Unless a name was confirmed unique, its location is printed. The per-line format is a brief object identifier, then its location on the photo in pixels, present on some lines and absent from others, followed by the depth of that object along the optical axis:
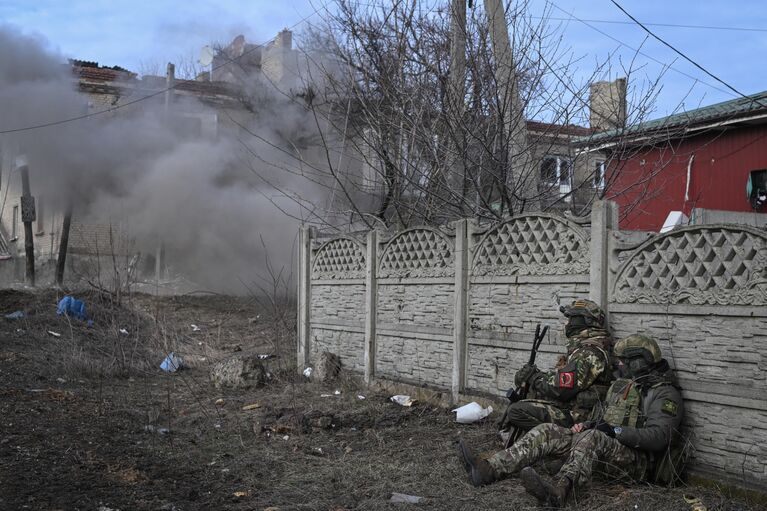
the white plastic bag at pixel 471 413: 7.16
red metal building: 14.60
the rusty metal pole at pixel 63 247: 19.75
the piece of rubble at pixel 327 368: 9.94
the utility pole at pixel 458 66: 9.14
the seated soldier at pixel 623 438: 4.80
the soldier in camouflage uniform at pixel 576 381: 5.52
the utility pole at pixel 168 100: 21.30
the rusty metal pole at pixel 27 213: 19.14
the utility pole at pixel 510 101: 8.62
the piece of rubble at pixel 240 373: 9.88
